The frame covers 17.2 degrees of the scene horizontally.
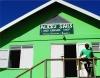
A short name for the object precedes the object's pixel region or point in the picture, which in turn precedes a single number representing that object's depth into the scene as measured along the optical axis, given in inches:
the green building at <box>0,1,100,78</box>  751.1
